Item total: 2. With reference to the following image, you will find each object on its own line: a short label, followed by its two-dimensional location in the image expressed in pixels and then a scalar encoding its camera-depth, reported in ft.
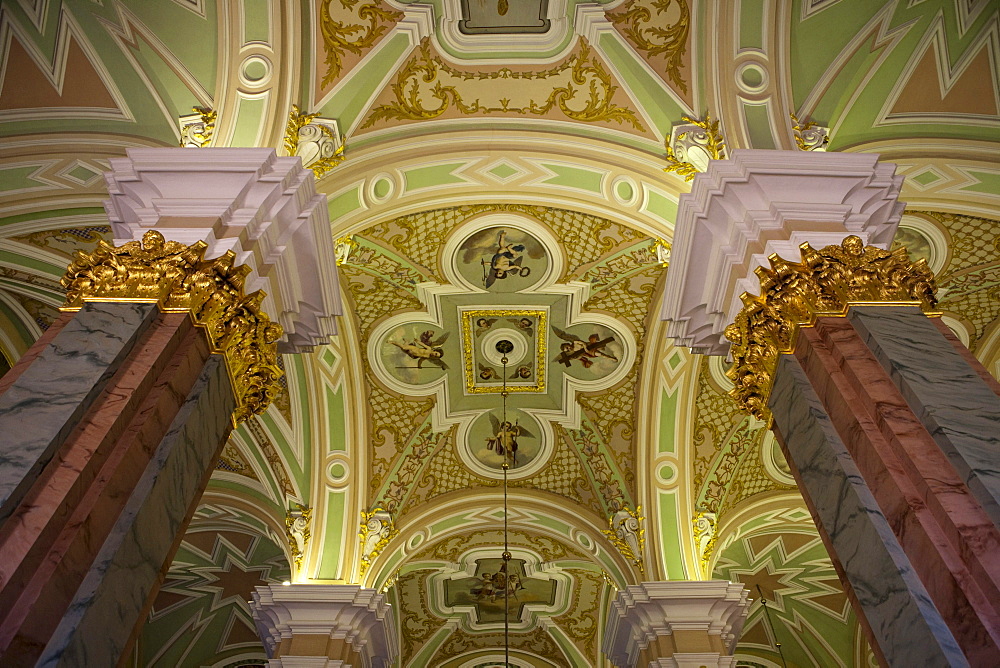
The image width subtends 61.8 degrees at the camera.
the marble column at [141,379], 10.54
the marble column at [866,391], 10.97
